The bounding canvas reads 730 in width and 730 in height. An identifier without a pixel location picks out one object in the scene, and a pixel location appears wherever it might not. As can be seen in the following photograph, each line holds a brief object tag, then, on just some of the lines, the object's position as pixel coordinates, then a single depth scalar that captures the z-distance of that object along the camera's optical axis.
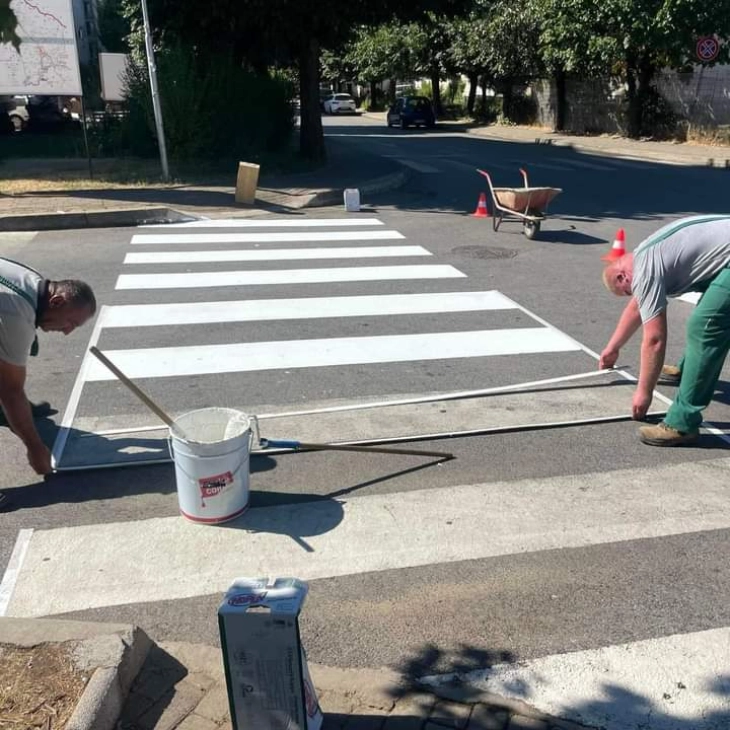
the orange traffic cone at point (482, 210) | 13.56
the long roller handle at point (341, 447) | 4.72
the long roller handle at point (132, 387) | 4.61
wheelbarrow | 11.58
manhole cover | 10.62
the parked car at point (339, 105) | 60.88
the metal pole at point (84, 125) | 15.82
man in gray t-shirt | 4.91
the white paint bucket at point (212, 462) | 4.09
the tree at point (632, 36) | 24.14
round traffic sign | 23.64
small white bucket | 14.28
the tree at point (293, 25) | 17.86
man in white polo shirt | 4.29
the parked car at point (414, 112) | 40.72
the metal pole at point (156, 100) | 14.59
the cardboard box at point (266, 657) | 2.61
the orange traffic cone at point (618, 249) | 10.07
